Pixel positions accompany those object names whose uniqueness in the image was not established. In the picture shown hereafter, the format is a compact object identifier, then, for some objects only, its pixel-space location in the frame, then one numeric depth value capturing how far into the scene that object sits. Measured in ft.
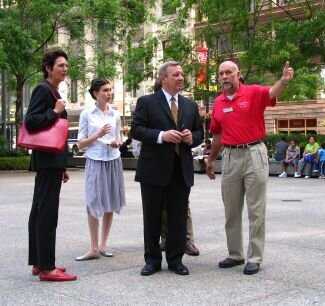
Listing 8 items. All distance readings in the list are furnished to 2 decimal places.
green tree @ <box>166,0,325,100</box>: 94.84
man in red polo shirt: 21.61
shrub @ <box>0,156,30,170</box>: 101.40
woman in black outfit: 20.20
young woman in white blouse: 24.89
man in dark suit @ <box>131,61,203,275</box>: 21.30
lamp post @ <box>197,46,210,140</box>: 106.73
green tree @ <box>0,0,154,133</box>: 92.12
